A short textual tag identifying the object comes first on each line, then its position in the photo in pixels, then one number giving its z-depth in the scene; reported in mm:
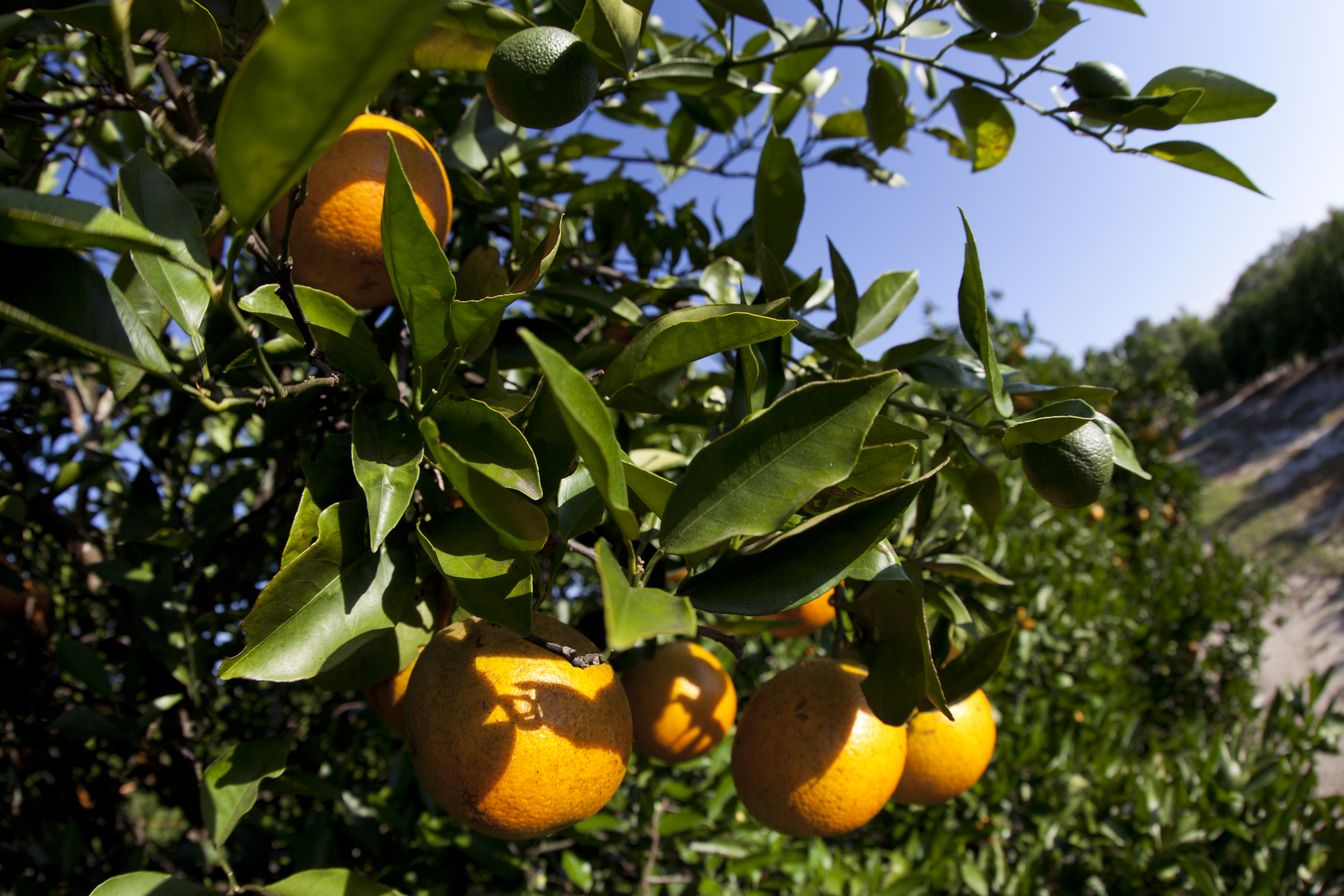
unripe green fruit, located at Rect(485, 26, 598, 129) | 255
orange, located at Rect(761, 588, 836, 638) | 388
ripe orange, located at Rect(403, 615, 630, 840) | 226
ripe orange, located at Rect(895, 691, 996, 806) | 352
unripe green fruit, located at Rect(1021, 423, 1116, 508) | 266
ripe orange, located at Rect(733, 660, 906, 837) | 309
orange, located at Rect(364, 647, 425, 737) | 303
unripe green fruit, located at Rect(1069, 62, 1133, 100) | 331
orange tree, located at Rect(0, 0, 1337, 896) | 198
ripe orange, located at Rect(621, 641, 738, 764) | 363
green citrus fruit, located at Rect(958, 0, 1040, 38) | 292
